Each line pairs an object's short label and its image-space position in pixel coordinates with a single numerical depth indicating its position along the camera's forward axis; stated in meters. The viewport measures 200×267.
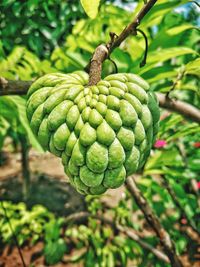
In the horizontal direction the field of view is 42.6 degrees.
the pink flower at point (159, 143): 0.39
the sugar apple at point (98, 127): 0.16
